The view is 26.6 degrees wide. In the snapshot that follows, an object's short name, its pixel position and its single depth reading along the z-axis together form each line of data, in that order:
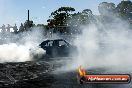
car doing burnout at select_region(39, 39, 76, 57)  21.47
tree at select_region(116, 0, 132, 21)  73.04
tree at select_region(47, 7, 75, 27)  76.25
